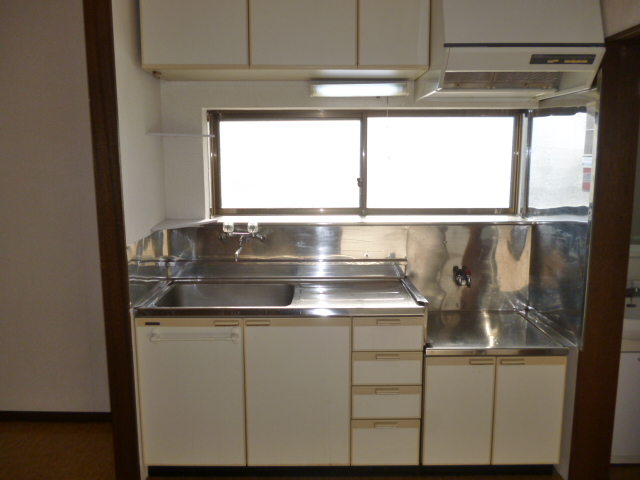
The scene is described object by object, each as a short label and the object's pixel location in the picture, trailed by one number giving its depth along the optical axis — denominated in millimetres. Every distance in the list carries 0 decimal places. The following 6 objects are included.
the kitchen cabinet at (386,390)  2494
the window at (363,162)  3098
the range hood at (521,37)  2238
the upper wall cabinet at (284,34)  2479
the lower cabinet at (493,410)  2512
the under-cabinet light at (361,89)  2750
